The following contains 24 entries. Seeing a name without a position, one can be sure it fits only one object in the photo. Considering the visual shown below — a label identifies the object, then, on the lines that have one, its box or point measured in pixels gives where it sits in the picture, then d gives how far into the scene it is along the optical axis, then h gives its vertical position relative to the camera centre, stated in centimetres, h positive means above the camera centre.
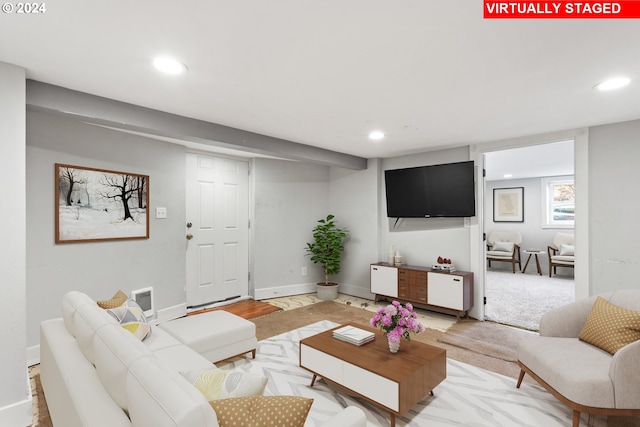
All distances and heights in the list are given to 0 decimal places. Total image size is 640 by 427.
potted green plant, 514 -59
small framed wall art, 781 +16
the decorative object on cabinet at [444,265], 413 -70
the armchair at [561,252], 649 -86
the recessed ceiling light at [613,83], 216 +87
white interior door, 440 -23
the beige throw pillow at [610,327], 201 -76
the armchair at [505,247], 733 -84
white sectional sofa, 94 -61
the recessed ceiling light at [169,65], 194 +91
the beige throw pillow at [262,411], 105 -66
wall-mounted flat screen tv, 407 +27
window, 720 +19
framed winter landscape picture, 306 +9
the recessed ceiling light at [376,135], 356 +87
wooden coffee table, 195 -103
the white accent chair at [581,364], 176 -94
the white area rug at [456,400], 206 -134
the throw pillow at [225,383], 121 -66
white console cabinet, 391 -98
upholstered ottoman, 250 -97
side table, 713 -100
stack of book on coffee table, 244 -96
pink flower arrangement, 225 -79
